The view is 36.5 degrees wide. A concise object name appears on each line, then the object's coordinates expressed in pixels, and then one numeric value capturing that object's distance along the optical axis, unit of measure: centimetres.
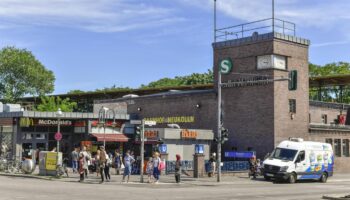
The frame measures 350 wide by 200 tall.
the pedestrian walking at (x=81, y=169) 3061
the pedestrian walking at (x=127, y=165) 3136
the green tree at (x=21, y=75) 8631
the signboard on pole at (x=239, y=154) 4050
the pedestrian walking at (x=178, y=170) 3164
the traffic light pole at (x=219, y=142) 3328
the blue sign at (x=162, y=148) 3830
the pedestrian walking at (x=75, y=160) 3694
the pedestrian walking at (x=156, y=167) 3108
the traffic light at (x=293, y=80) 2941
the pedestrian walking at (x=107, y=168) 3091
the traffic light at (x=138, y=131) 3198
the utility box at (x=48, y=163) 3437
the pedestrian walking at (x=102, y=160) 3033
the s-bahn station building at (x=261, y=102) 4241
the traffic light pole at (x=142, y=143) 3145
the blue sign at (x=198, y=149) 3878
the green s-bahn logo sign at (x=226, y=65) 4509
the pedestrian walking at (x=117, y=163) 3700
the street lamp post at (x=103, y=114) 3933
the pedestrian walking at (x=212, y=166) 3722
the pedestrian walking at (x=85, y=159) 3168
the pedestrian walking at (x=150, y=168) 3138
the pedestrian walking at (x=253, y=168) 3741
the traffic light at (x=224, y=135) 3412
